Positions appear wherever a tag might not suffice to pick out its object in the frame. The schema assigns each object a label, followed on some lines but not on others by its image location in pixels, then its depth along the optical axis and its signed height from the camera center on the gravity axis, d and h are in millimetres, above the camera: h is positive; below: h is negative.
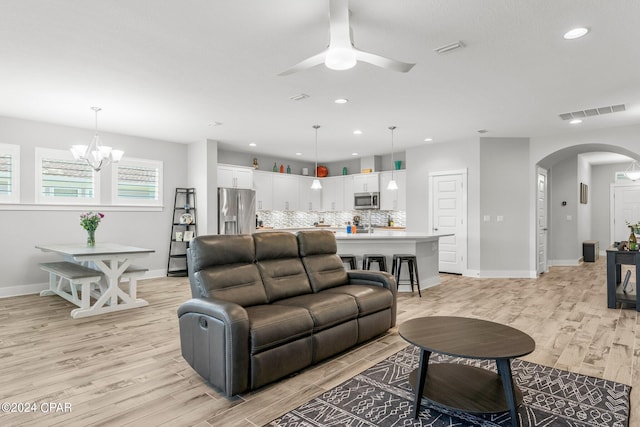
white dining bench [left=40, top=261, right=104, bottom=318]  4441 -838
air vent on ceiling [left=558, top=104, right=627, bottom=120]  5043 +1462
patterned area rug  2162 -1223
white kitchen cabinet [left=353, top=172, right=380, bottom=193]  9070 +792
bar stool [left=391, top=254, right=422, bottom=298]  5422 -767
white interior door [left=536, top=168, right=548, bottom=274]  7027 -154
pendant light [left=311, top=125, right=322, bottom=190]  6202 +528
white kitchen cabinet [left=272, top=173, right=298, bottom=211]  9070 +548
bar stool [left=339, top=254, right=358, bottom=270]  5531 -683
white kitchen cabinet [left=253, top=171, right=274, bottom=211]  8625 +610
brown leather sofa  2436 -742
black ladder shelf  7227 -294
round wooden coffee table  2047 -882
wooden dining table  4426 -751
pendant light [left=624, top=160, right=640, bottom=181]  9739 +1236
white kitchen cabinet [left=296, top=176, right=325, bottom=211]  9672 +504
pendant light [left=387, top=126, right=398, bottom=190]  6457 +519
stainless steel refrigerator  7379 +69
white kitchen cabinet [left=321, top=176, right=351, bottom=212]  9758 +566
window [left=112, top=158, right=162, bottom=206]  6602 +609
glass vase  5352 -358
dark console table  4590 -778
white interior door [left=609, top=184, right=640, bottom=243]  10109 +151
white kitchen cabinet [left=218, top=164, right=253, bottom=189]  7621 +816
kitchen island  5547 -509
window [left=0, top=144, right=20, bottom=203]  5441 +625
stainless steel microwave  9002 +343
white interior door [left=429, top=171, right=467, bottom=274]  7305 -45
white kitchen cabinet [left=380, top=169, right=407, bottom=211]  8570 +490
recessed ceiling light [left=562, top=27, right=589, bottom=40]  2979 +1501
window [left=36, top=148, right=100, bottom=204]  5797 +586
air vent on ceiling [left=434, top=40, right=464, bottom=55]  3217 +1496
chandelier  4997 +879
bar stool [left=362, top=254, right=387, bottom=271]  5449 -690
